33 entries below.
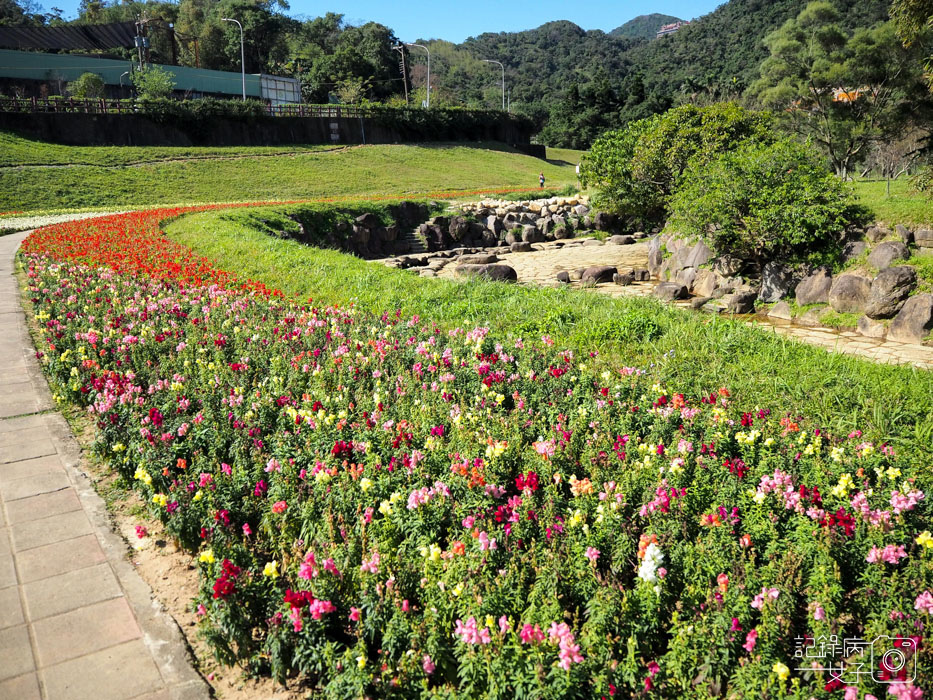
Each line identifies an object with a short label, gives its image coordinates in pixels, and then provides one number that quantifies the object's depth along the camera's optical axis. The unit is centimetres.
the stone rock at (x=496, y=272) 1767
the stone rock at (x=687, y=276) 1617
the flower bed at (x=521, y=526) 285
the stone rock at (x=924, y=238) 1196
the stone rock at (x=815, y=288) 1241
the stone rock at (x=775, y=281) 1352
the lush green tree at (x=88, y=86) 4694
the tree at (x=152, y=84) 4347
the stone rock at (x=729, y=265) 1495
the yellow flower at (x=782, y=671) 261
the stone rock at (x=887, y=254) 1191
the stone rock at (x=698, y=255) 1600
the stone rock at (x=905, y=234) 1220
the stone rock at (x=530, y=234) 2684
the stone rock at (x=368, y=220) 2548
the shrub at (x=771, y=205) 1312
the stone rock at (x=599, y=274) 1802
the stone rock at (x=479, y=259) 2191
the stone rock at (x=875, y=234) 1272
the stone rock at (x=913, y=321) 1029
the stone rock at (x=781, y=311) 1278
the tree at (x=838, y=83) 3033
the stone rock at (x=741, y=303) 1352
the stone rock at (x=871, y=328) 1088
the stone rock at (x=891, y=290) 1105
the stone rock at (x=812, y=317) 1216
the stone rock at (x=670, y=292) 1527
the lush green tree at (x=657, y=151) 2131
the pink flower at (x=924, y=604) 294
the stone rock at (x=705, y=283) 1530
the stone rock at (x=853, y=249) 1280
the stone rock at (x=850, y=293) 1162
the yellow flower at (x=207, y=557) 339
